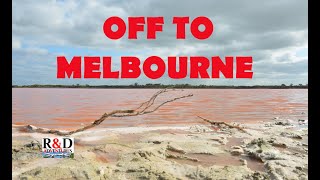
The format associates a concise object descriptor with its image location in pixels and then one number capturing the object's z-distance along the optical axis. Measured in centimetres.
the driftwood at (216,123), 443
